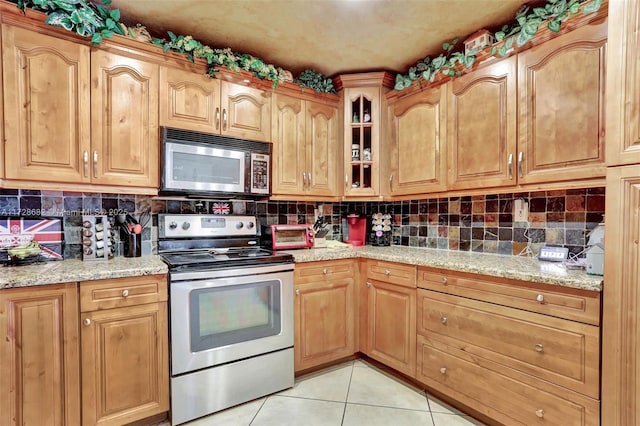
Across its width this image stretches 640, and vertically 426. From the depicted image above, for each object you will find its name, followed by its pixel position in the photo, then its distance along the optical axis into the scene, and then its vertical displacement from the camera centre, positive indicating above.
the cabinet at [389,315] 2.11 -0.76
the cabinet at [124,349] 1.56 -0.72
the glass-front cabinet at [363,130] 2.60 +0.66
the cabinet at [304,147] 2.43 +0.50
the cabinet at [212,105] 1.99 +0.71
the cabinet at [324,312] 2.21 -0.76
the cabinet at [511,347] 1.37 -0.71
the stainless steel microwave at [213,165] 1.98 +0.30
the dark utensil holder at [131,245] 1.97 -0.22
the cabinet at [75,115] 1.58 +0.52
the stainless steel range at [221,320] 1.76 -0.67
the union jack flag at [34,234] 1.76 -0.14
